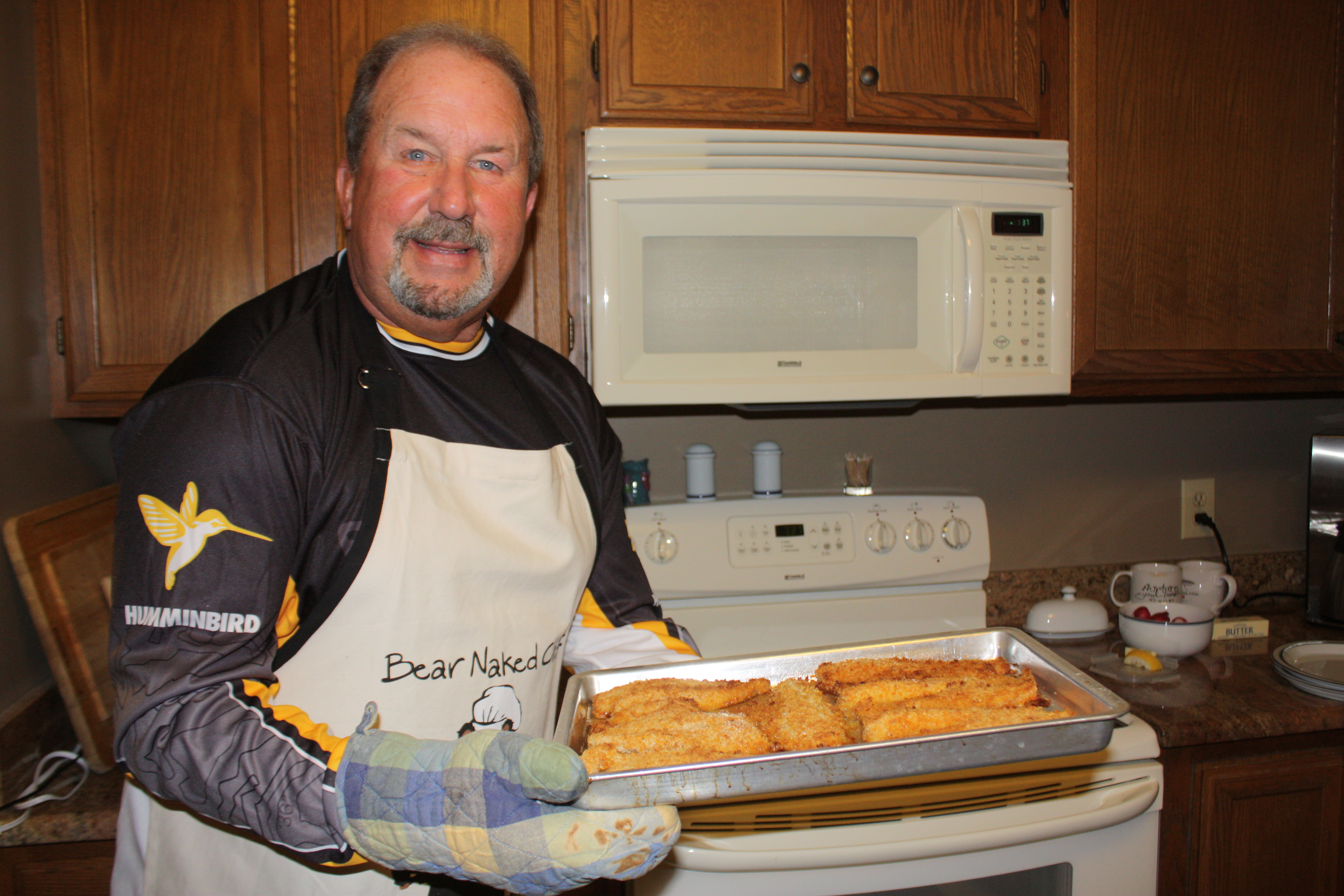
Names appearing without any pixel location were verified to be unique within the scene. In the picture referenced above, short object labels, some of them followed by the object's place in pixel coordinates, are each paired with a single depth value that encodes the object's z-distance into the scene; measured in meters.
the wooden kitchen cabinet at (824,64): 1.60
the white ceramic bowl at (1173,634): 1.82
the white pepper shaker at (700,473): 1.97
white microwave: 1.55
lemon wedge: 1.73
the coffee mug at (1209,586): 2.02
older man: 0.76
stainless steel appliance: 2.13
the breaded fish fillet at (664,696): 0.98
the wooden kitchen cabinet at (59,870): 1.31
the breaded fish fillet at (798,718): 0.92
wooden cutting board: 1.35
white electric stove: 1.23
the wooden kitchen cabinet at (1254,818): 1.55
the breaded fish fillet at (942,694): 0.97
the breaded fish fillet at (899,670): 1.05
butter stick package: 1.96
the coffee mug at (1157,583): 1.94
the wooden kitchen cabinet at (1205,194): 1.76
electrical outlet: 2.33
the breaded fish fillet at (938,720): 0.91
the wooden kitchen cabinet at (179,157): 1.51
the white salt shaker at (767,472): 1.99
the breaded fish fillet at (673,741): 0.85
